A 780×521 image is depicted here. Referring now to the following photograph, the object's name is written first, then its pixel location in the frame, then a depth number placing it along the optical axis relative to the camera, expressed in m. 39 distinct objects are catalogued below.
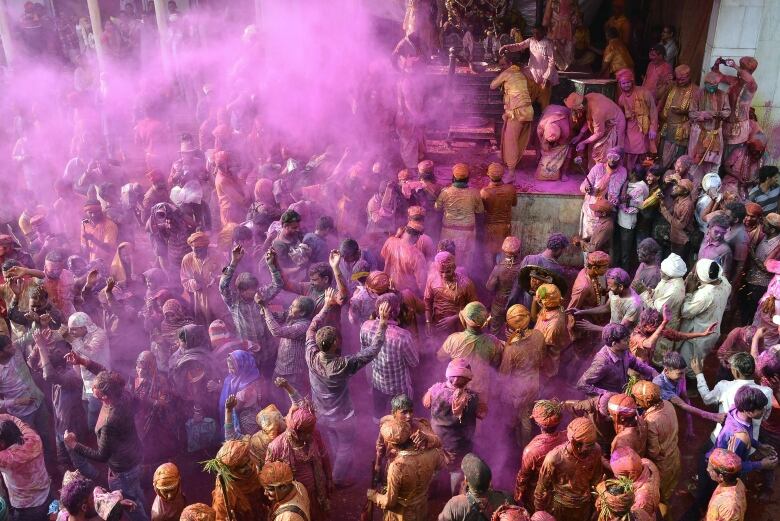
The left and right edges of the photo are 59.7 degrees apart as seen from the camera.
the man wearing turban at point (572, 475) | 4.02
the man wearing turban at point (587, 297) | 5.84
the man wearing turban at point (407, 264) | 6.40
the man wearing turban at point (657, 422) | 4.36
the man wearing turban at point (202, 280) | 6.18
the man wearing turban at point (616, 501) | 3.50
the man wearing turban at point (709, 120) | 8.70
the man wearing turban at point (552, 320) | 5.34
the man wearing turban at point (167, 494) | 3.84
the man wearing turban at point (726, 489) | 3.76
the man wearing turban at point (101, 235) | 7.27
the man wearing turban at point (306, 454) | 4.17
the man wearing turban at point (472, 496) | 3.82
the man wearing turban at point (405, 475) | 4.05
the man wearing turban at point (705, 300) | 5.85
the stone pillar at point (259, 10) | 12.47
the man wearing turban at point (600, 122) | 8.80
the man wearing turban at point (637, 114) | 8.81
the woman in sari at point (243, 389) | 4.84
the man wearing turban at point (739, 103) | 8.76
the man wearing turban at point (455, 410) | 4.64
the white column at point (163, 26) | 13.74
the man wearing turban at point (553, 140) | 8.98
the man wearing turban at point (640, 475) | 3.85
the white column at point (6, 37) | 14.98
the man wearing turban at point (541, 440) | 4.24
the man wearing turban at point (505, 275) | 6.45
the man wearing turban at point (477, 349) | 5.08
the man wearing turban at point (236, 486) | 3.74
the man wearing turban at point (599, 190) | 7.57
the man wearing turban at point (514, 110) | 9.02
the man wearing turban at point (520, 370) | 5.08
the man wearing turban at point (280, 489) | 3.70
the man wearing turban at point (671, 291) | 5.82
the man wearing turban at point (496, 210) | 7.55
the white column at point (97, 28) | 14.22
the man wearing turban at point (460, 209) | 7.36
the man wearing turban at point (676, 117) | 8.84
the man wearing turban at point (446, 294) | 5.95
